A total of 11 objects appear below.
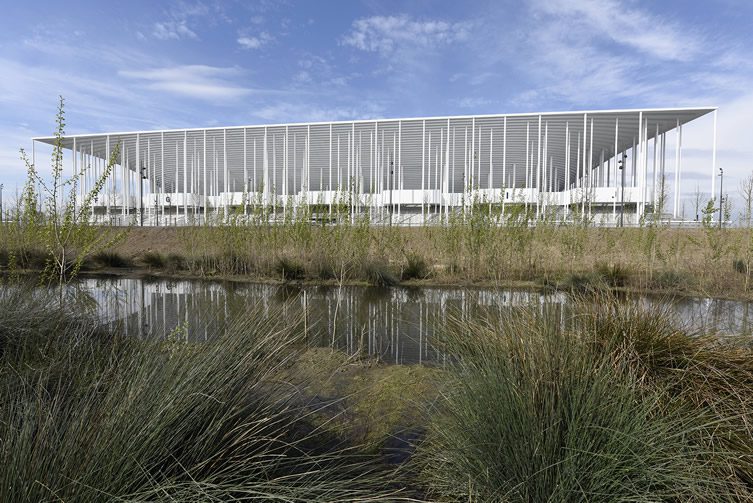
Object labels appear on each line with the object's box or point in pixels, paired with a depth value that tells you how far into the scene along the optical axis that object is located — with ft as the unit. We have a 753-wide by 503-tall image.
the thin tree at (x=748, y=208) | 39.21
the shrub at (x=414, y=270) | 45.06
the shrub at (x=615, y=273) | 39.63
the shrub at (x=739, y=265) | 40.70
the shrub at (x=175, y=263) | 51.23
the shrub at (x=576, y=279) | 37.10
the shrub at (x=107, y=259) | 52.54
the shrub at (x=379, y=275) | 42.57
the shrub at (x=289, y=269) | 44.21
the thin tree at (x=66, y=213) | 18.24
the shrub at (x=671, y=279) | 37.37
